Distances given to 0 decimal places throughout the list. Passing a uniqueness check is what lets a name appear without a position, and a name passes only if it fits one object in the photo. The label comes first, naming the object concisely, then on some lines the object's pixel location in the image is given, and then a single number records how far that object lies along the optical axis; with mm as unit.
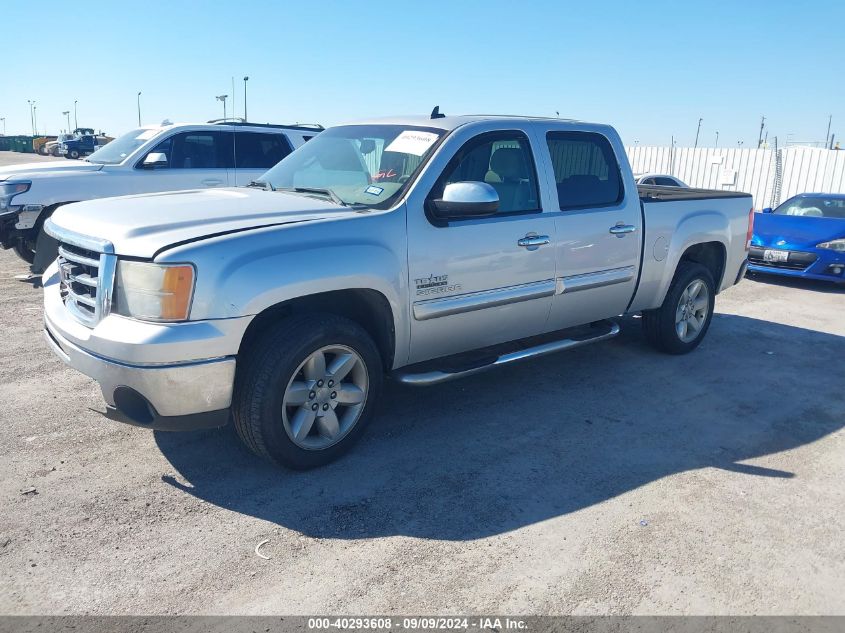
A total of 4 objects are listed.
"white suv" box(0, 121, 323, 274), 7848
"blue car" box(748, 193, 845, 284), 9883
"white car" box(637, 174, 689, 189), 12922
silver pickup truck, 3223
